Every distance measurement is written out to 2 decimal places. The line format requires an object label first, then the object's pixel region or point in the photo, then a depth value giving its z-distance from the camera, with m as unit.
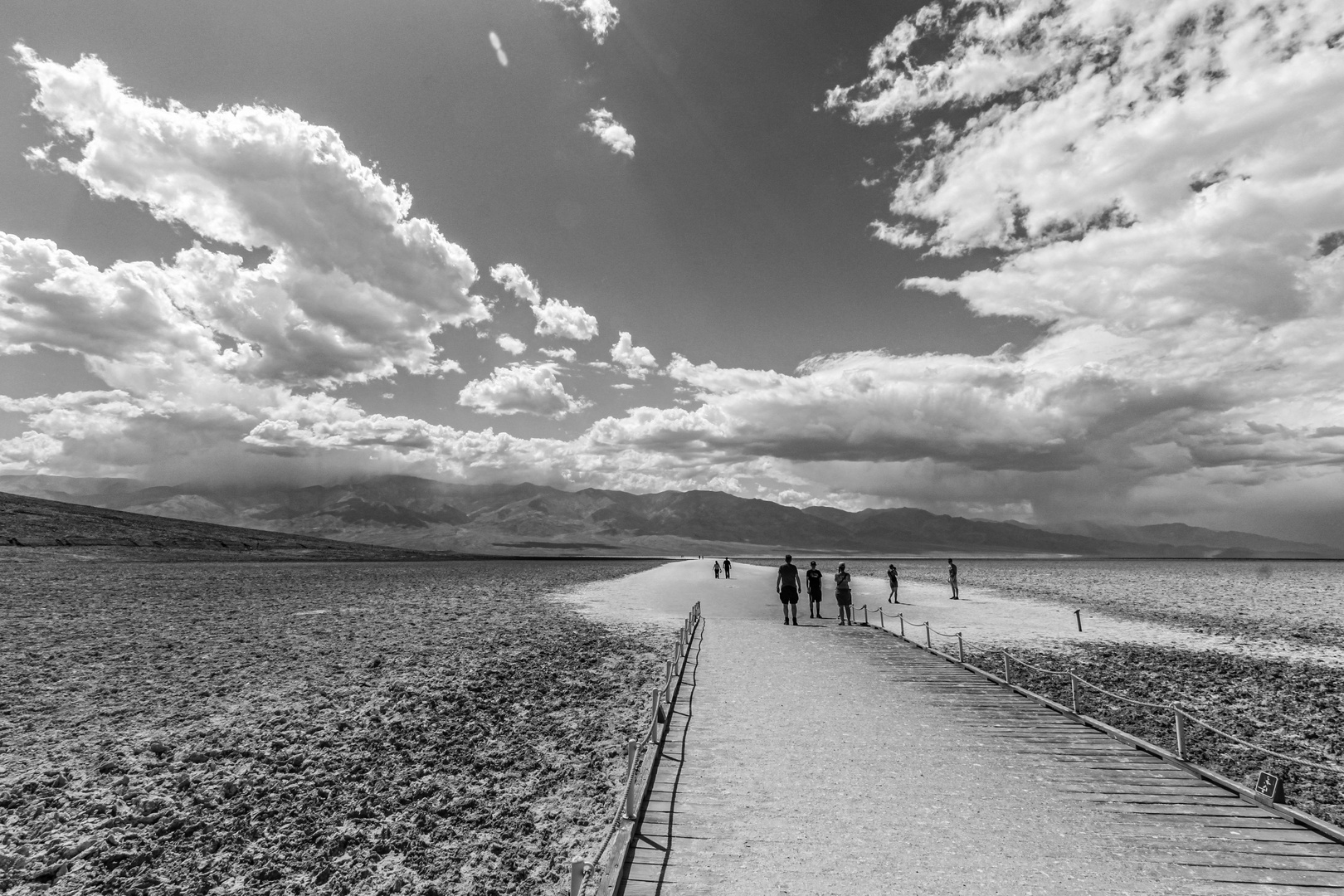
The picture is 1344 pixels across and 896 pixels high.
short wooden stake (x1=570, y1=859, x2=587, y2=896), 6.12
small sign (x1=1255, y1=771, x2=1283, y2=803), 9.02
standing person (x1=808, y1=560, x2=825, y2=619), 29.57
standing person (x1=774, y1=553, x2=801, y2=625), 26.05
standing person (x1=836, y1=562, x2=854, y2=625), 26.84
